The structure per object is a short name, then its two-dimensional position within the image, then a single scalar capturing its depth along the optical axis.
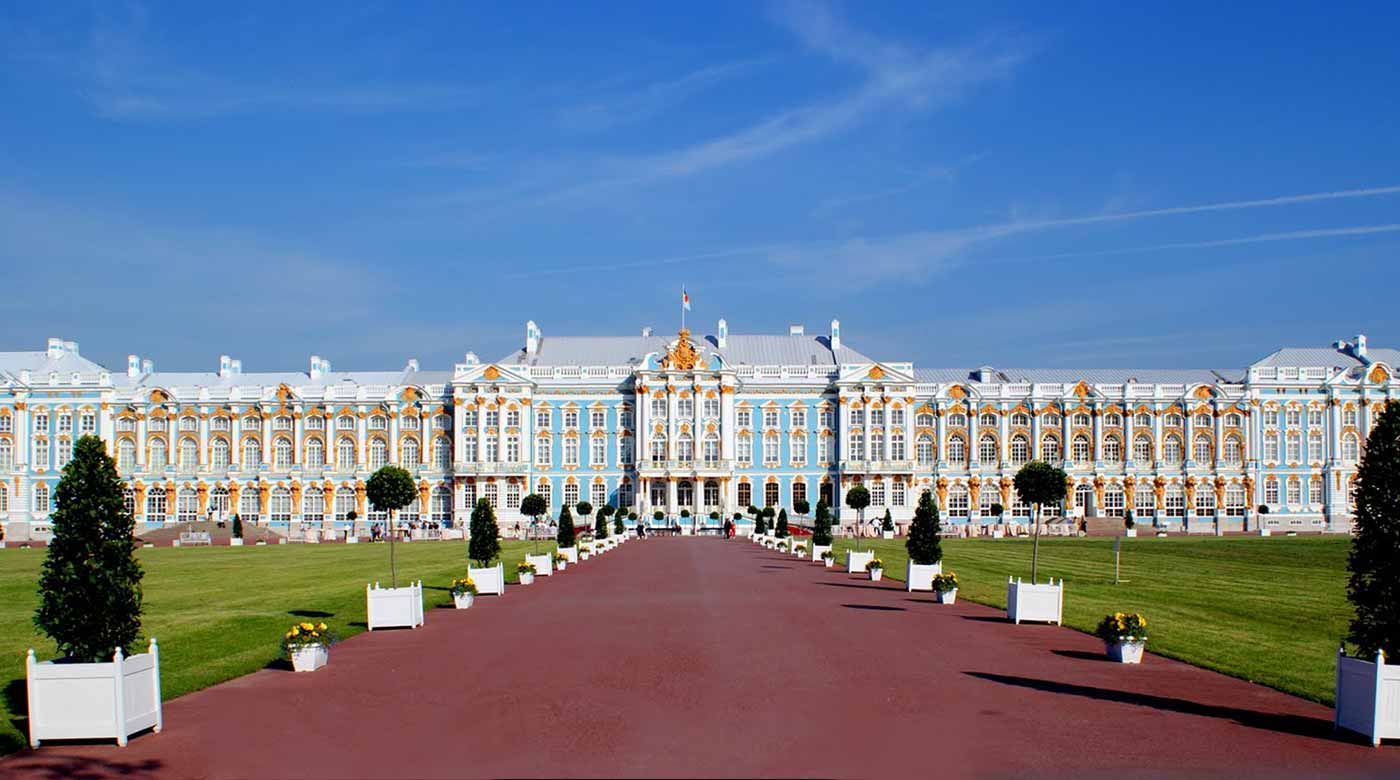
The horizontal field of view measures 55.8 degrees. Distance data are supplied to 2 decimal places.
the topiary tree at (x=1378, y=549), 14.49
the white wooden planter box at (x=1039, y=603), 25.47
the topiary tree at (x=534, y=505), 60.95
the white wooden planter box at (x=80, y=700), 14.24
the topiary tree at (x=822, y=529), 49.22
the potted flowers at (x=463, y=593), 29.48
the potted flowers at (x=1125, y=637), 19.92
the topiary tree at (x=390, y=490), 39.44
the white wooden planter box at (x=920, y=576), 33.19
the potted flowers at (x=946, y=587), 29.81
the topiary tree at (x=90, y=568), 14.75
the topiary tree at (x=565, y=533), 48.28
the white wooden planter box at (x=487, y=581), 33.16
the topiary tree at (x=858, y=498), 77.88
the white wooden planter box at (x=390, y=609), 25.05
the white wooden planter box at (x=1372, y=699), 13.98
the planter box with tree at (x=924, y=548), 33.25
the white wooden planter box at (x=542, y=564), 40.34
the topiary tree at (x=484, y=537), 33.94
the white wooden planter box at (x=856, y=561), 40.38
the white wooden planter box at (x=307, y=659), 19.20
